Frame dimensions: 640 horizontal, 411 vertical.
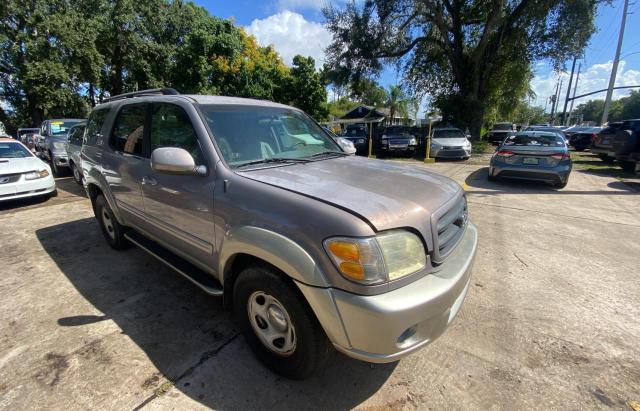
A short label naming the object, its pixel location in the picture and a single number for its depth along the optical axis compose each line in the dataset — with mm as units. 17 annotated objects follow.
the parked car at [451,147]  14023
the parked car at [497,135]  23281
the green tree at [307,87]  21562
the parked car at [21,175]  6590
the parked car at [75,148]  8216
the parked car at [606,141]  11523
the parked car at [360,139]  17953
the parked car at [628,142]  9641
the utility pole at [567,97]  41078
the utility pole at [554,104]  54522
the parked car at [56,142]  10266
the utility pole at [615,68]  23525
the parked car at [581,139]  18984
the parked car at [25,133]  17603
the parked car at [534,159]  7754
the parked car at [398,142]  16062
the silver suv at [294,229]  1731
